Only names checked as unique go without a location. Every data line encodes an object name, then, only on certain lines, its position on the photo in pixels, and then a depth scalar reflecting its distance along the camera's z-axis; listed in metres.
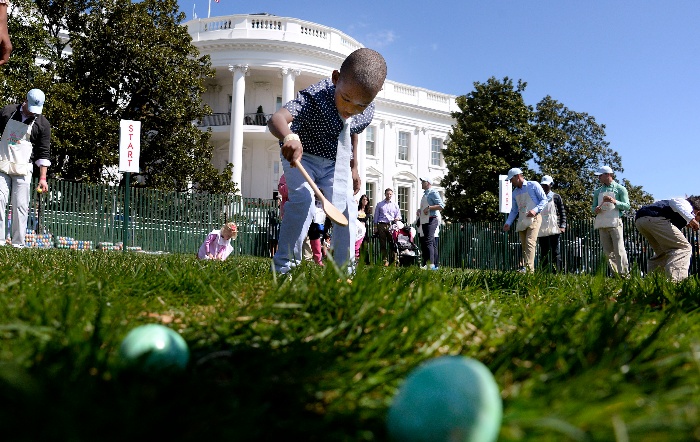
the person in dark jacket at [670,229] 7.16
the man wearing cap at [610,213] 9.70
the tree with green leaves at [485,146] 32.84
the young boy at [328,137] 3.87
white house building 34.50
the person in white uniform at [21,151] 7.74
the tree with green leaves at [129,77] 20.81
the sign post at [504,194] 16.44
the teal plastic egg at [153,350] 1.24
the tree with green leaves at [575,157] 41.89
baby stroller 12.48
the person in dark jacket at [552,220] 11.11
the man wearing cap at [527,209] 10.40
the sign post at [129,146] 10.70
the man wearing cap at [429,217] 13.09
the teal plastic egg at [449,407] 0.89
